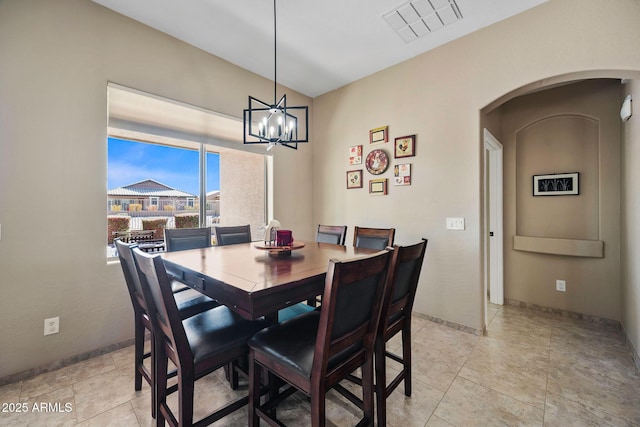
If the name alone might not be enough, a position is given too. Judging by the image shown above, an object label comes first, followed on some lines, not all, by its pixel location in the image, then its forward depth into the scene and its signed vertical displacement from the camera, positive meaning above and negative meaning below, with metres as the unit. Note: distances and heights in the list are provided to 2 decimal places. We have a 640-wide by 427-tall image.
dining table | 1.15 -0.31
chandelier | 2.04 +0.72
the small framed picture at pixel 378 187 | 3.23 +0.36
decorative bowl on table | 1.88 -0.24
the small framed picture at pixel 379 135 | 3.21 +1.01
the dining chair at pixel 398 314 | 1.36 -0.60
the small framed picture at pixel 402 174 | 3.02 +0.48
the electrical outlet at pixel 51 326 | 1.97 -0.84
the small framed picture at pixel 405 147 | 2.97 +0.79
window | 2.53 +0.56
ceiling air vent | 2.21 +1.78
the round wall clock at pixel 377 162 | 3.21 +0.67
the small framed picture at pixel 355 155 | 3.49 +0.81
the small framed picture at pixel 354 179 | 3.49 +0.49
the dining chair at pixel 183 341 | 1.14 -0.62
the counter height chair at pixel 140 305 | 1.47 -0.62
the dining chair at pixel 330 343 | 1.01 -0.60
